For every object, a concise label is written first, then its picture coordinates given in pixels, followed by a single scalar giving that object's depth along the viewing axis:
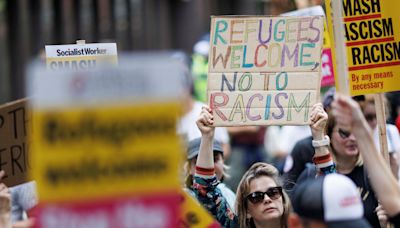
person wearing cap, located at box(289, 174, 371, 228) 7.29
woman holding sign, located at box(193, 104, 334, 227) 10.39
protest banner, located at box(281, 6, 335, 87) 15.01
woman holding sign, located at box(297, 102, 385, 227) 11.08
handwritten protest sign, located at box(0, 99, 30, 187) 11.62
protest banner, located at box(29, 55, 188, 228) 7.30
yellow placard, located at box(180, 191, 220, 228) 9.02
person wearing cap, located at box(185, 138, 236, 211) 11.67
